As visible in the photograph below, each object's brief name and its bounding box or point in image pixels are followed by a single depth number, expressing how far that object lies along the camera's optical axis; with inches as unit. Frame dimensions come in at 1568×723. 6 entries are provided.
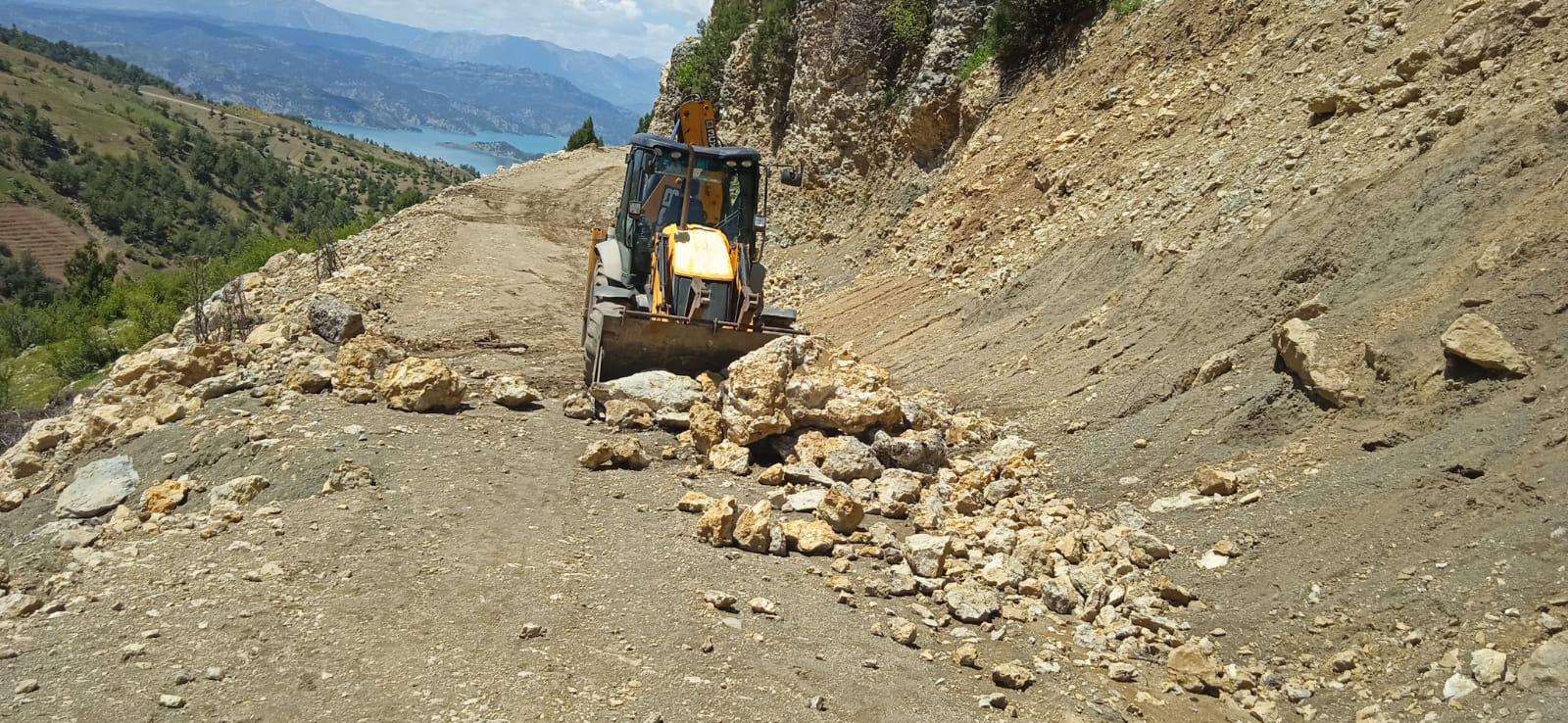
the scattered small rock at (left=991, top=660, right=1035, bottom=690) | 180.7
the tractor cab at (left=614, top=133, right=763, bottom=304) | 406.3
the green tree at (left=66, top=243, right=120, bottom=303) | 1701.5
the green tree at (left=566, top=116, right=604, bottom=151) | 1587.1
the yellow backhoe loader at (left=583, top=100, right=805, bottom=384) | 358.6
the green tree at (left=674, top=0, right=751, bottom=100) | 986.1
